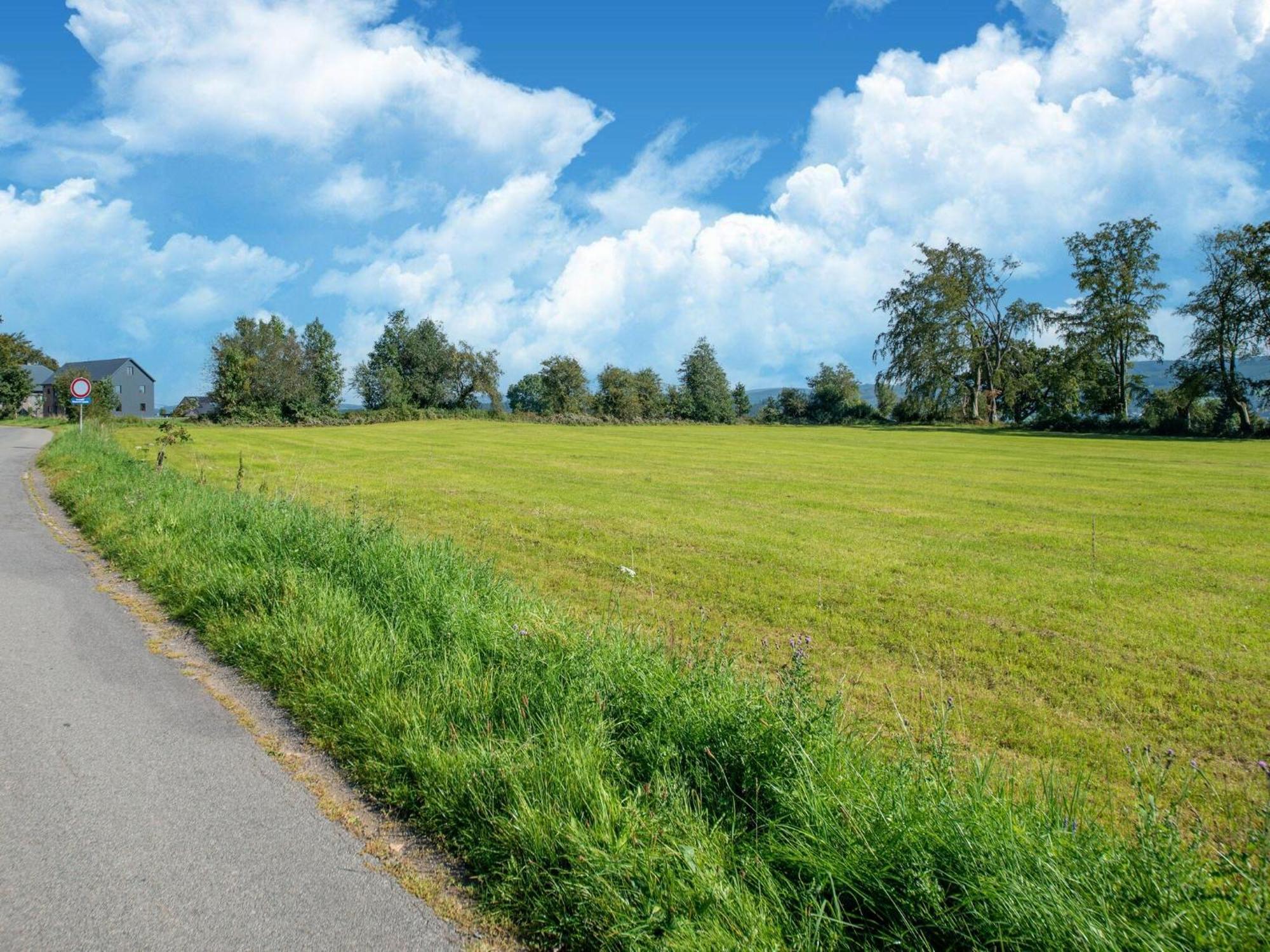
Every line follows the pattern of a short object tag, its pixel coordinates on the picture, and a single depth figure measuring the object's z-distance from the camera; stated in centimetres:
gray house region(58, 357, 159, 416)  9608
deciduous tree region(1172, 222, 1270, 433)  4728
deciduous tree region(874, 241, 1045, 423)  6756
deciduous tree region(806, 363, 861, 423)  7431
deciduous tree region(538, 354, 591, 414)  7206
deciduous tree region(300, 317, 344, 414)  7206
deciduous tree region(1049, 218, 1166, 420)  5538
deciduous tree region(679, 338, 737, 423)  7719
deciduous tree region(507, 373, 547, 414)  8888
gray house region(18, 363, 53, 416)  7901
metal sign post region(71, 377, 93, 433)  2669
